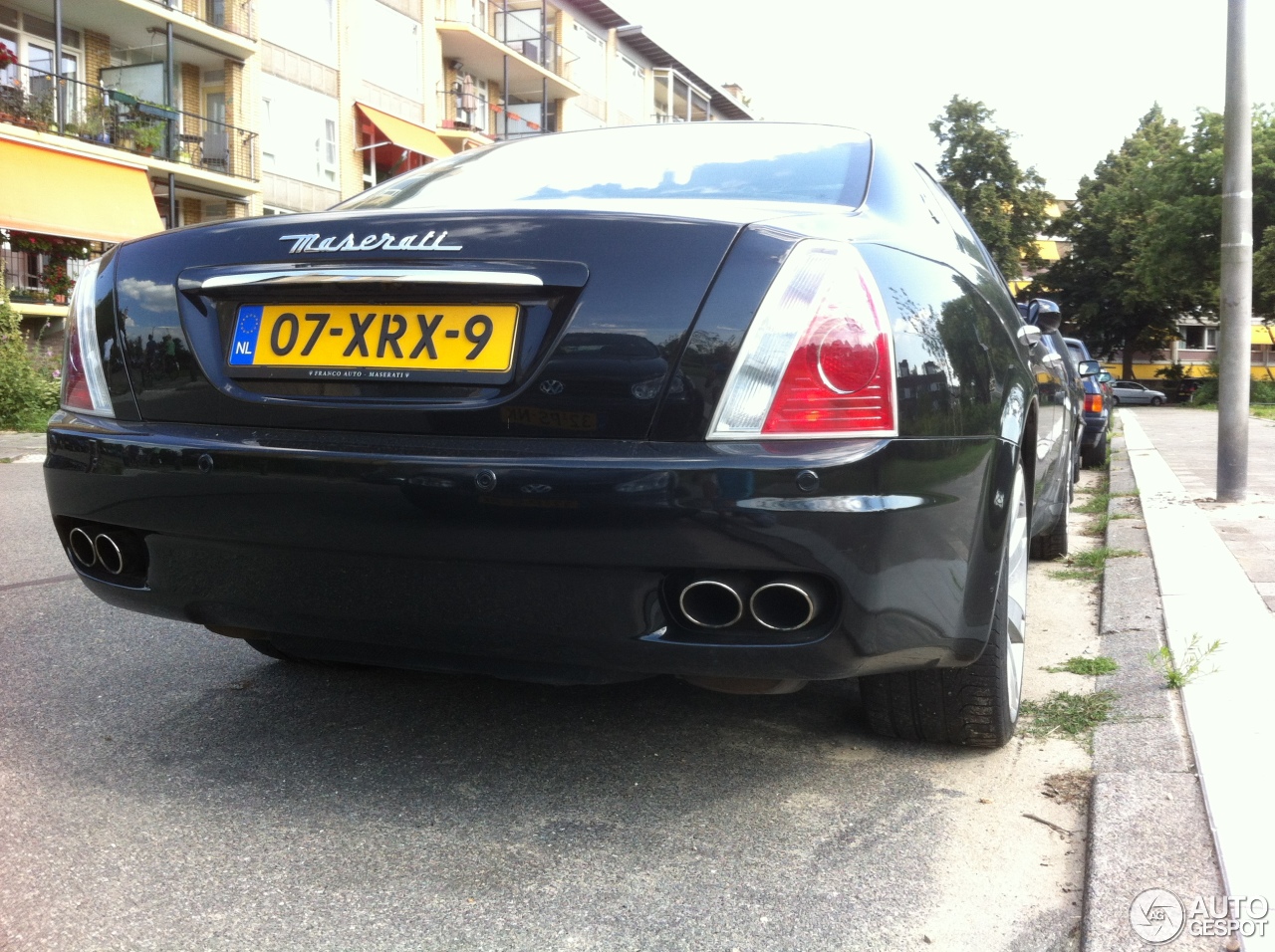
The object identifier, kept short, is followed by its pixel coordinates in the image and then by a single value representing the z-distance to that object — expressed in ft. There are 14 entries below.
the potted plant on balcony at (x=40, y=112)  72.74
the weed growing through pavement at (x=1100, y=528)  21.87
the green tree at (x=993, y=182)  182.39
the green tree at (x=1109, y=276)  185.47
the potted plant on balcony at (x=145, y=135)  79.30
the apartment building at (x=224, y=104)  73.72
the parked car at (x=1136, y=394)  170.30
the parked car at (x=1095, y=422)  36.11
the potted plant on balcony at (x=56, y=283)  73.41
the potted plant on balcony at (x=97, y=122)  76.48
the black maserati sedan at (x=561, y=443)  6.93
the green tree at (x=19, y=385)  52.11
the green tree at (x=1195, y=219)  124.98
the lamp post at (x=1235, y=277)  24.98
